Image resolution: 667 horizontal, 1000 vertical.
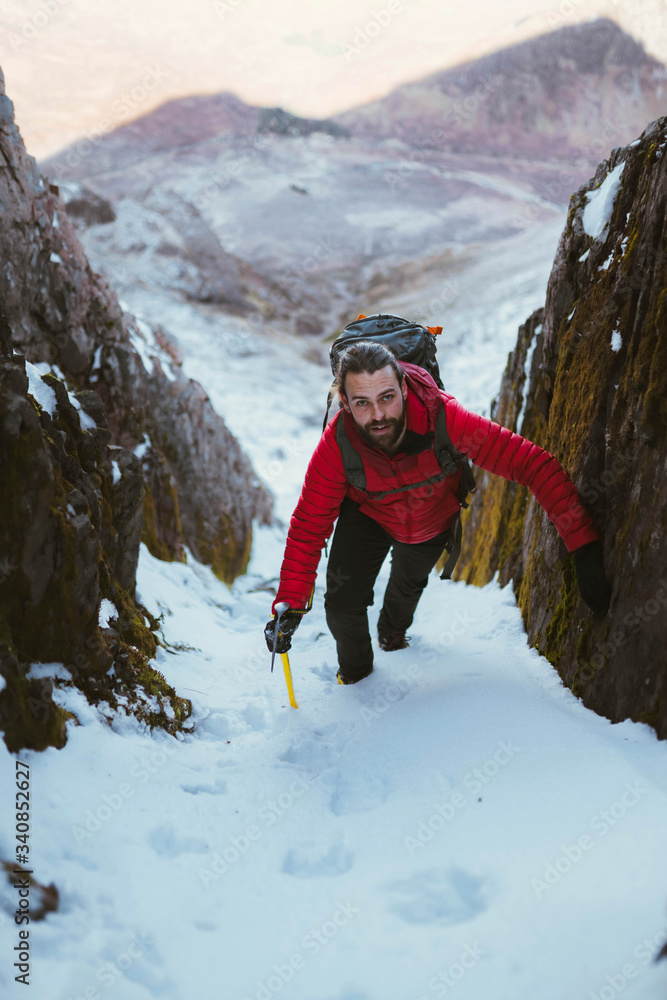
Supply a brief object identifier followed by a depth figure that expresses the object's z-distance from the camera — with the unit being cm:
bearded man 312
